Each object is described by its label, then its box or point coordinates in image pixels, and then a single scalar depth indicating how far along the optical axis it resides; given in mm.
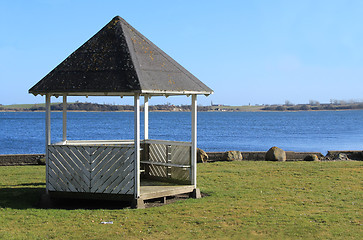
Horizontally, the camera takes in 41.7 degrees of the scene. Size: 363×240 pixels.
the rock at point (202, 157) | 23641
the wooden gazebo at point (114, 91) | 12656
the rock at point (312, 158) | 24606
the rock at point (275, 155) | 24438
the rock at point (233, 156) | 24297
